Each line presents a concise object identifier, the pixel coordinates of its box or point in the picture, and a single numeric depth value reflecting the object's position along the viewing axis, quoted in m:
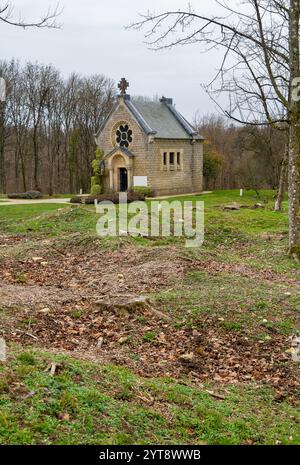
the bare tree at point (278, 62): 12.48
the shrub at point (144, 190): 33.54
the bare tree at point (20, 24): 8.62
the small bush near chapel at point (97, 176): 35.91
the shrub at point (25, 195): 35.91
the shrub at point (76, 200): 30.55
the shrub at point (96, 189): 35.81
